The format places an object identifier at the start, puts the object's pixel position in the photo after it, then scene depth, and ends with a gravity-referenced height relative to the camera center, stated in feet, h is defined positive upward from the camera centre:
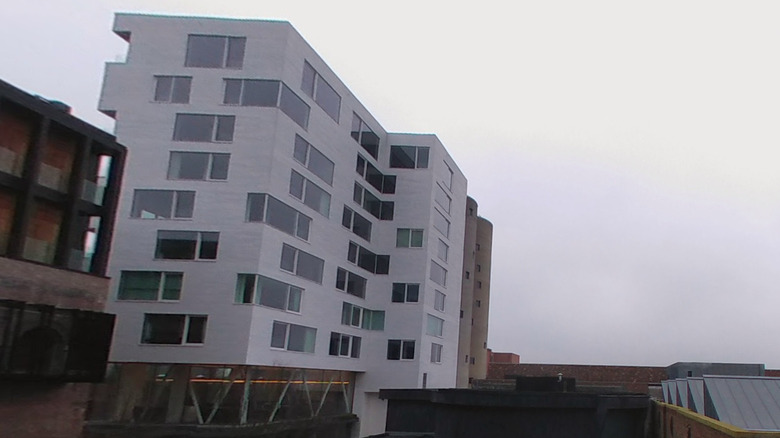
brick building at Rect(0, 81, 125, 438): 85.20 +7.11
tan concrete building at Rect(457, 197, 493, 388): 256.52 +22.88
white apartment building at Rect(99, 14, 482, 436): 122.93 +23.42
